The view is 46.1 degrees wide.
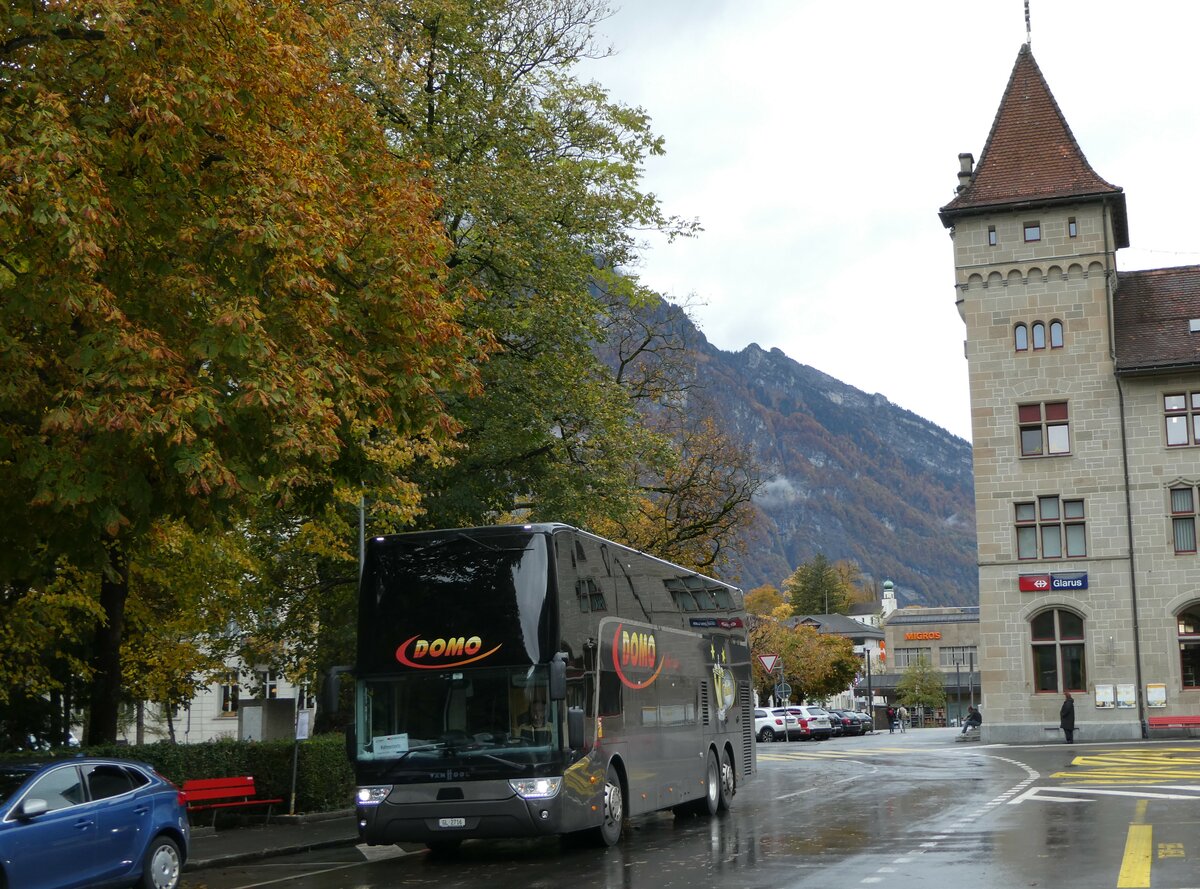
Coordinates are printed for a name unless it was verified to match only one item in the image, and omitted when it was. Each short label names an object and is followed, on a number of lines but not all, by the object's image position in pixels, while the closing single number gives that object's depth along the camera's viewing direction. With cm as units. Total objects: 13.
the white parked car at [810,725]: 6388
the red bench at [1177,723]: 4553
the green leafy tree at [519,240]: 2733
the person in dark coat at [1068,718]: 4428
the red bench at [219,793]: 2067
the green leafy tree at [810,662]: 10369
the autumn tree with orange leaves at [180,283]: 1246
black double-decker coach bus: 1581
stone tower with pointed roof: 4703
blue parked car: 1208
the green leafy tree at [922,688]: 13175
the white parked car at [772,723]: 6334
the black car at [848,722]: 6978
